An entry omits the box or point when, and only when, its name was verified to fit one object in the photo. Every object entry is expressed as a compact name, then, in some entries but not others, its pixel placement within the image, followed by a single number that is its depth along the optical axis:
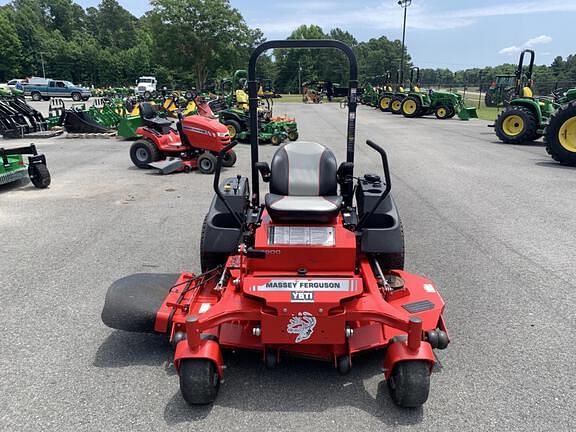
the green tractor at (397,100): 26.57
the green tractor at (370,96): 34.91
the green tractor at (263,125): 13.98
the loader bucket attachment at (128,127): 13.83
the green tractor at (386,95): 29.67
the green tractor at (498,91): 29.47
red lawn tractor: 9.48
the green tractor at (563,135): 10.05
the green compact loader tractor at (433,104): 23.73
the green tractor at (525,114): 13.30
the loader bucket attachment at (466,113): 22.88
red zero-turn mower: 2.56
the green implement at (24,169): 7.61
